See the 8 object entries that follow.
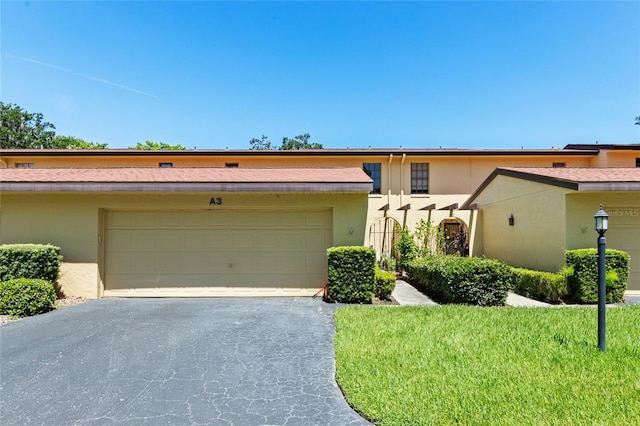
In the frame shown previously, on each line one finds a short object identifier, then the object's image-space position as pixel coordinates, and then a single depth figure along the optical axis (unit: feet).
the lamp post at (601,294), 16.03
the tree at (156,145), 117.39
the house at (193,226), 30.42
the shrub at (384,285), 29.04
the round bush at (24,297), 24.67
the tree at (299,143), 147.30
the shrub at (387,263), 51.16
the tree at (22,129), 129.59
